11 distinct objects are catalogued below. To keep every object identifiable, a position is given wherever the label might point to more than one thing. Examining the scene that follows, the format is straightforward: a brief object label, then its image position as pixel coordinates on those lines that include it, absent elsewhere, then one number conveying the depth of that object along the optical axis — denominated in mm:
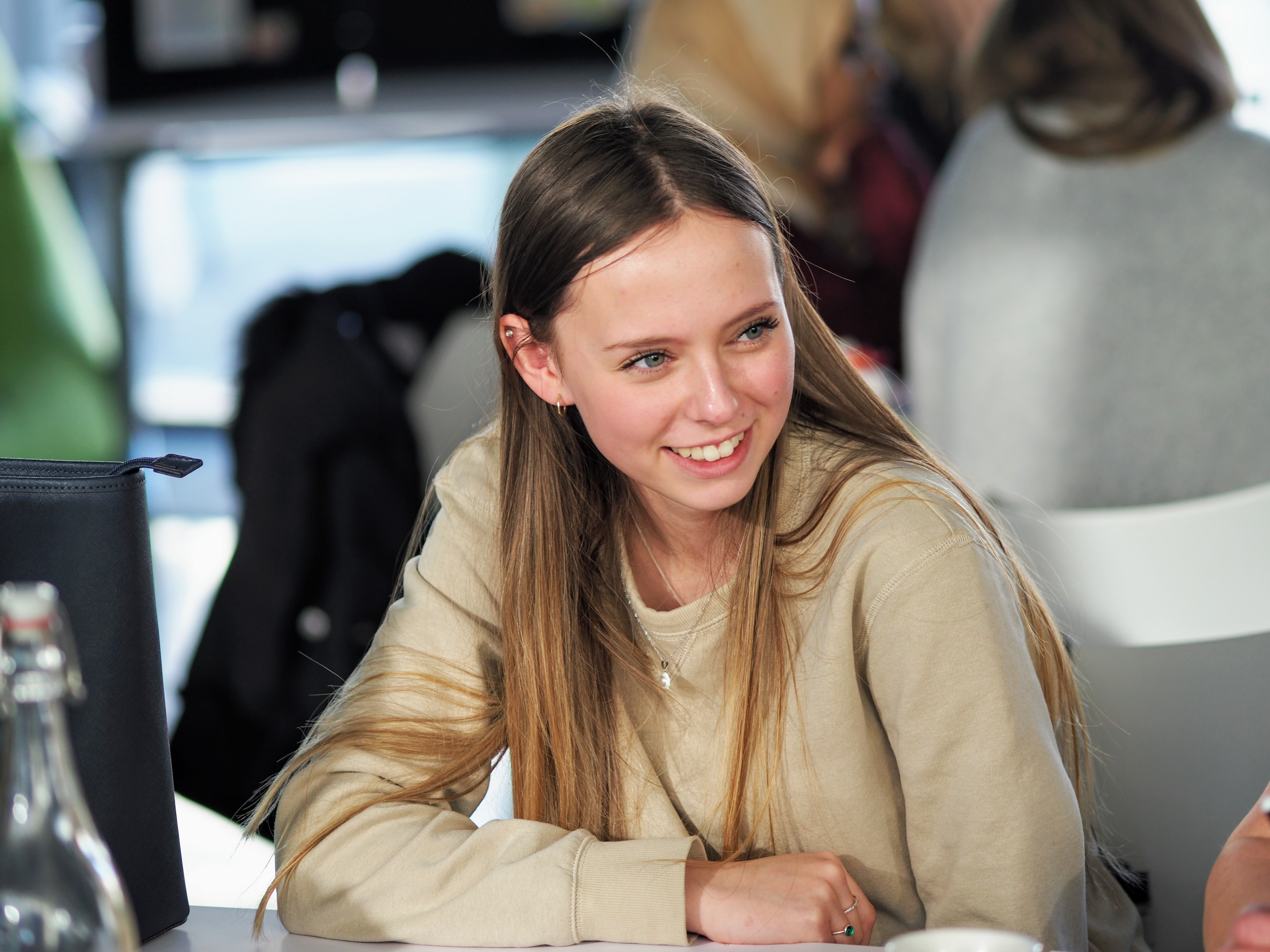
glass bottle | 2243
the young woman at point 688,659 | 2555
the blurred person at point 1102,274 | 4275
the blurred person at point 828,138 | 5196
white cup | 2323
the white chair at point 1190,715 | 2682
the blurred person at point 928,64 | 5160
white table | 2477
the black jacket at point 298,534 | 3448
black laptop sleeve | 2459
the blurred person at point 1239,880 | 2446
